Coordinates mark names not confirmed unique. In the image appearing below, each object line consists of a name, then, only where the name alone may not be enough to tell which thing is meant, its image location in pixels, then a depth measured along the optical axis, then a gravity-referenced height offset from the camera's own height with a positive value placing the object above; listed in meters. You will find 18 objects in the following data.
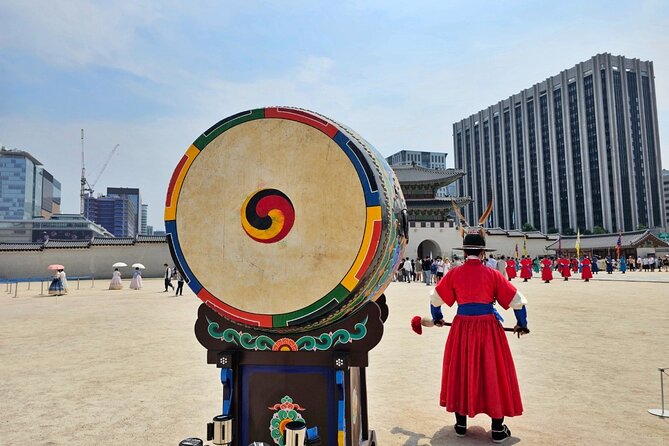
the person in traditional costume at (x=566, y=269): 23.23 -0.93
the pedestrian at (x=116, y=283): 21.72 -1.08
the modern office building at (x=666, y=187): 99.11 +14.17
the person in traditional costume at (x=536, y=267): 33.50 -1.14
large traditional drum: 2.16 +0.20
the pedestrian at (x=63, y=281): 18.67 -0.80
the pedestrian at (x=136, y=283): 21.81 -1.10
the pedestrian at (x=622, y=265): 28.82 -0.97
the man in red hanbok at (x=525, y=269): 23.23 -0.87
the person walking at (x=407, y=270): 24.76 -0.84
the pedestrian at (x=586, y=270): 21.31 -0.91
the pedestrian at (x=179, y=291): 17.39 -1.22
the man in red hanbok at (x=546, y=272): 20.38 -0.93
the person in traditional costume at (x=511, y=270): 24.58 -0.94
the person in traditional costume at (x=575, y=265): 30.80 -0.93
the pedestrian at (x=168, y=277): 18.73 -0.72
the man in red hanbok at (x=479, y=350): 3.17 -0.72
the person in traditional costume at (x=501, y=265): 21.32 -0.58
